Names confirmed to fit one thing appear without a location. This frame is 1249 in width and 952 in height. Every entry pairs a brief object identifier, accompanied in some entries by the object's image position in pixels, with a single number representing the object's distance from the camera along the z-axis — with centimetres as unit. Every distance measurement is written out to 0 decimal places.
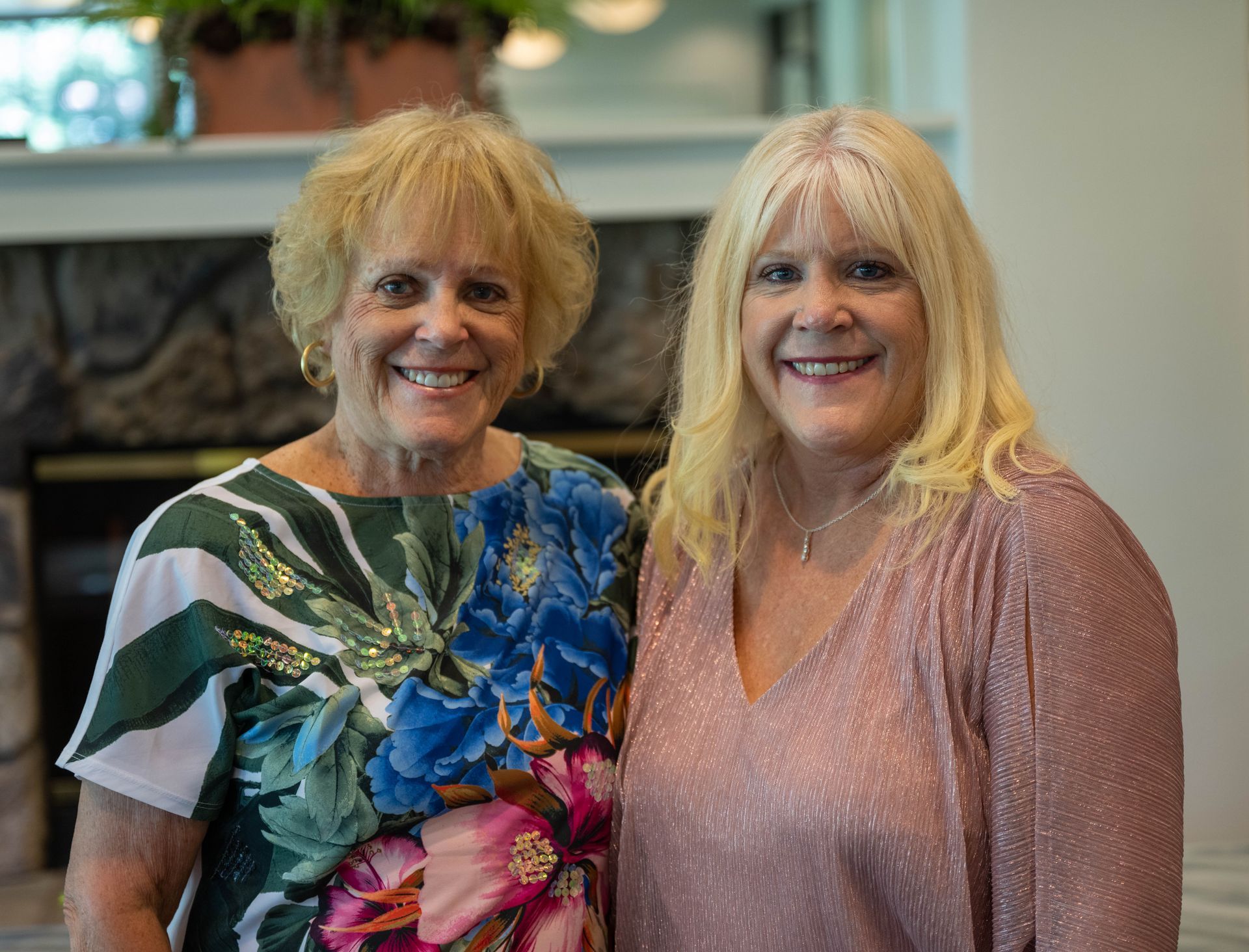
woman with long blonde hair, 107
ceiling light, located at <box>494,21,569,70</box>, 289
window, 259
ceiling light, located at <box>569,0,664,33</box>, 296
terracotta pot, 232
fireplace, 253
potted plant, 228
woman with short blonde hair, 113
